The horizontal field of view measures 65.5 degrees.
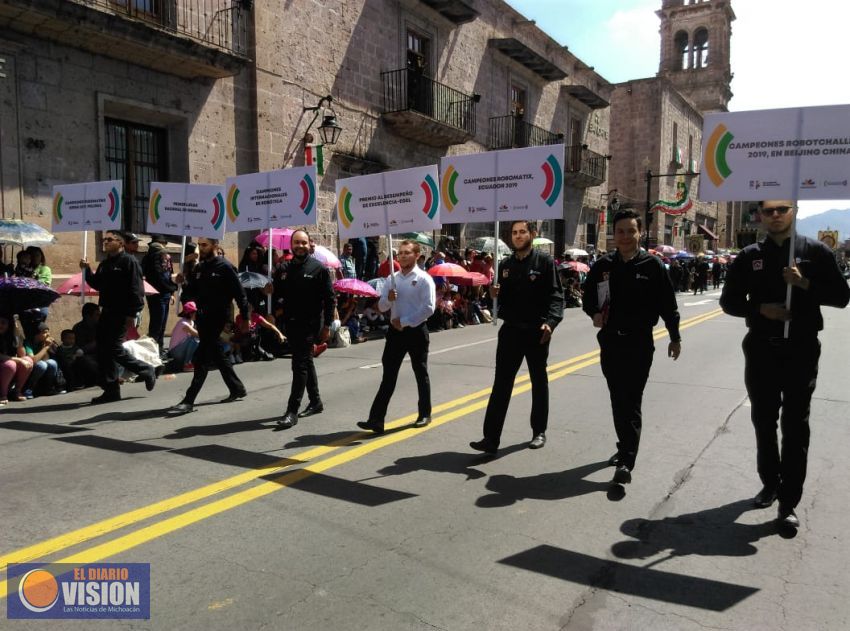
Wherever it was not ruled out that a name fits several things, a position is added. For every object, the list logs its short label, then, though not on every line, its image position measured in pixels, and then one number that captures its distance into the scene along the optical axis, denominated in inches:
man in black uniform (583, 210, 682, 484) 179.2
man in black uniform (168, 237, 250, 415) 271.4
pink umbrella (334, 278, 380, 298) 491.8
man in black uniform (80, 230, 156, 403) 285.7
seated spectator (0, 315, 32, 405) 293.3
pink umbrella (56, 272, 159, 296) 367.6
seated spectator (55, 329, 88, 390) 326.3
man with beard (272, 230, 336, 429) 251.3
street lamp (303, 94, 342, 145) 635.5
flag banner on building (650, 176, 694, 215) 1432.6
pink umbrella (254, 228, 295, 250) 518.6
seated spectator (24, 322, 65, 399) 309.1
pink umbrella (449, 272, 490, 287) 610.2
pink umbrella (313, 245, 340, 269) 516.4
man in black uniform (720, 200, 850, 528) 151.2
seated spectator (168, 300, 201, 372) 379.9
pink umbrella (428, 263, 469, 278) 574.2
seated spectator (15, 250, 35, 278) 399.7
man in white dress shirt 239.0
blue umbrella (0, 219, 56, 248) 378.9
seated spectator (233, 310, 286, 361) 422.5
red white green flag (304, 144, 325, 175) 661.3
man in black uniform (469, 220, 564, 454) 208.1
